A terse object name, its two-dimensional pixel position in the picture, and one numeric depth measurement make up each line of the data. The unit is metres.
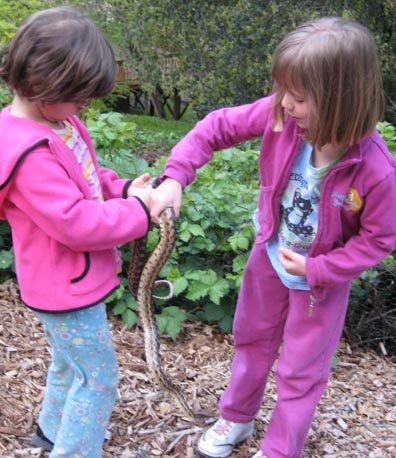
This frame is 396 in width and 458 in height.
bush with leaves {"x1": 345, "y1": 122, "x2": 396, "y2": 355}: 3.99
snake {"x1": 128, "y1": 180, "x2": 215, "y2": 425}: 2.42
